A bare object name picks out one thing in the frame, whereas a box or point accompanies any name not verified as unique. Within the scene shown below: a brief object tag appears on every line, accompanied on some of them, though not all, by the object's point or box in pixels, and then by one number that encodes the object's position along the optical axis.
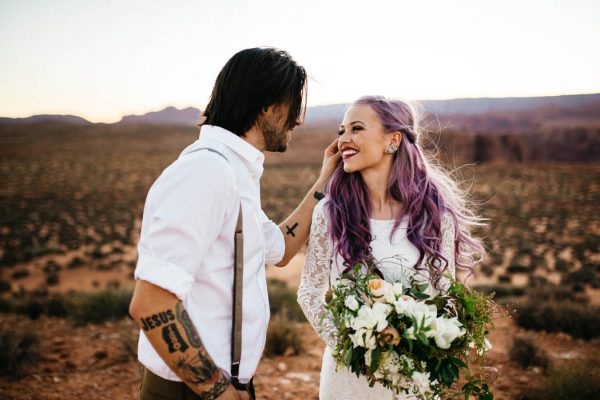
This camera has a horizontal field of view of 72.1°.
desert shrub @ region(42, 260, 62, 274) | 12.68
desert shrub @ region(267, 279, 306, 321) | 7.64
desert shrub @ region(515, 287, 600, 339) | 6.93
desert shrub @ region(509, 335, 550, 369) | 5.70
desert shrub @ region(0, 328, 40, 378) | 5.28
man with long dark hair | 1.48
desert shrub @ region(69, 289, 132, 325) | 7.13
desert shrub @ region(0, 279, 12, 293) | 10.32
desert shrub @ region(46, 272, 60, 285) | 11.50
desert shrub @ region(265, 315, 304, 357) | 6.09
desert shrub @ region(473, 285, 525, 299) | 9.62
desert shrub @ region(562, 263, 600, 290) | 10.86
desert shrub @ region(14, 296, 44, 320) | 7.54
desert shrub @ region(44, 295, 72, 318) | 7.55
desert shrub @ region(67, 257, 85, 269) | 13.34
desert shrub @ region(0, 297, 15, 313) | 8.06
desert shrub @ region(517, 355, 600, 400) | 4.55
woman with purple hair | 2.63
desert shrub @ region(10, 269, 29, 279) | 11.99
